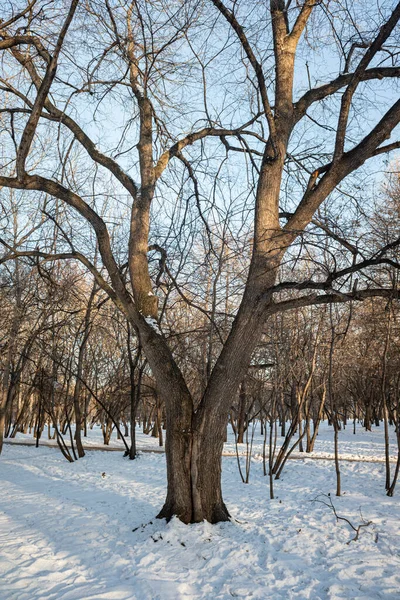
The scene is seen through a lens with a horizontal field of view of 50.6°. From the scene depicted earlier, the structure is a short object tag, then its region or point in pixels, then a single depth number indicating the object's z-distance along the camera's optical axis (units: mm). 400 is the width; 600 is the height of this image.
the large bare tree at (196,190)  3914
